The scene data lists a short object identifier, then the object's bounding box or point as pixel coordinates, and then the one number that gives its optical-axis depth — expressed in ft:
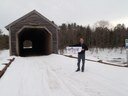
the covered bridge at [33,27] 35.35
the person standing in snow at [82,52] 16.63
